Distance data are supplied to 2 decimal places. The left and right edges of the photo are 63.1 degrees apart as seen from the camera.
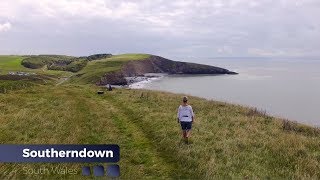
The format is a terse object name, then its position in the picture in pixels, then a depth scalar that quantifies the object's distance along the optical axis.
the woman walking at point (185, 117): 14.15
